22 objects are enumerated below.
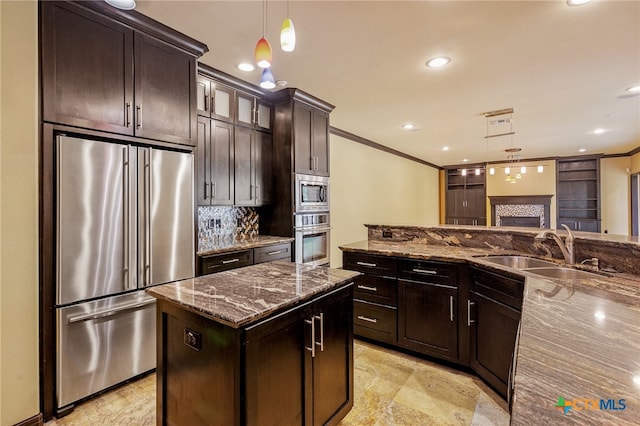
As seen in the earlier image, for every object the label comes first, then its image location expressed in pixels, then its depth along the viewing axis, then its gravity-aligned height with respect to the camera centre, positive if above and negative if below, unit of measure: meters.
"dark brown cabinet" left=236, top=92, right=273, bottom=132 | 3.43 +1.20
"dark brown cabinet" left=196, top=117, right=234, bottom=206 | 3.03 +0.53
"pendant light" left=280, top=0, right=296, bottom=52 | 1.39 +0.81
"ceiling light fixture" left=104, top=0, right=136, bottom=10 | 1.81 +1.28
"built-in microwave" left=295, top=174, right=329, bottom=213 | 3.73 +0.26
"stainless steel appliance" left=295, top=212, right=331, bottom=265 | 3.74 -0.32
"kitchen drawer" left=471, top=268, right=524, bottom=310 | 1.97 -0.53
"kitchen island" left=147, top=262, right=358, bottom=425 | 1.25 -0.63
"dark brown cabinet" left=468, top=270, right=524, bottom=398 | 2.03 -0.81
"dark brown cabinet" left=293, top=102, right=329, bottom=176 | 3.71 +0.95
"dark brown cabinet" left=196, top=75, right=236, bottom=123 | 3.01 +1.18
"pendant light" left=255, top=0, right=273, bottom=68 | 1.49 +0.78
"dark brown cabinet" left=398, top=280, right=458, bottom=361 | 2.54 -0.92
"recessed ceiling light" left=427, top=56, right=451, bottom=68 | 2.72 +1.38
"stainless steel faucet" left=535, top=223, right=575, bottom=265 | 2.24 -0.26
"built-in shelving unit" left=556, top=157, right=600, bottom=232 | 7.98 +0.51
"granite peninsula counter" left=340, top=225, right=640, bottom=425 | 0.65 -0.42
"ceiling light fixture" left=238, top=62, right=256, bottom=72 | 2.90 +1.42
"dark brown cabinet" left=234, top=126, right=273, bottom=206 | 3.41 +0.55
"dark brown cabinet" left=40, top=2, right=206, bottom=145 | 1.92 +1.02
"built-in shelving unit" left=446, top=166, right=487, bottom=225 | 9.42 +0.47
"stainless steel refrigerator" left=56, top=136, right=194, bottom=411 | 1.96 -0.27
